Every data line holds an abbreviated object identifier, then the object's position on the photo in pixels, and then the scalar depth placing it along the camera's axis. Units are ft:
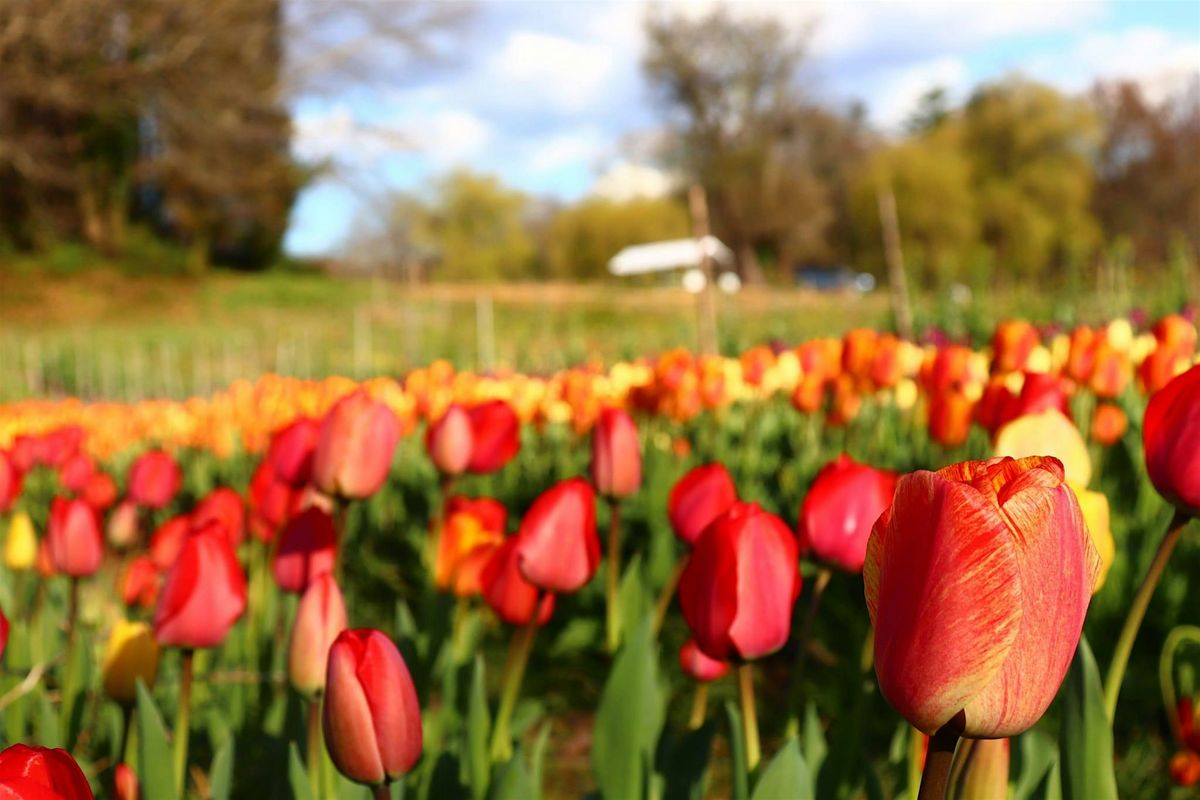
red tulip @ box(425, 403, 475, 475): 4.78
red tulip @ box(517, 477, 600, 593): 3.34
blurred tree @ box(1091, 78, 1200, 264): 96.22
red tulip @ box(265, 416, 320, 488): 4.43
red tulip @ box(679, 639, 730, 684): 3.86
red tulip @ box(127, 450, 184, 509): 6.23
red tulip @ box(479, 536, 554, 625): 3.66
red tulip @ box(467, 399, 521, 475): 5.04
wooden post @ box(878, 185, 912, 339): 21.35
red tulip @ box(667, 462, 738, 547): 3.60
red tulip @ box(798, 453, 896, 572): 3.26
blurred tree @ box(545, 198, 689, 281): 140.26
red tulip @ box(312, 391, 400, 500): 3.72
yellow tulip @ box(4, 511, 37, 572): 5.38
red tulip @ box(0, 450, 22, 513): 5.12
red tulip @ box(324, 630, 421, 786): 2.21
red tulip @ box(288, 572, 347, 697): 2.93
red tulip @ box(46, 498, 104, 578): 4.41
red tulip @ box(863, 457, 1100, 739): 1.47
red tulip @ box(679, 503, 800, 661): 2.67
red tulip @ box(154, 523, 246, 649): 3.26
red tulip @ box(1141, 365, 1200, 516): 2.52
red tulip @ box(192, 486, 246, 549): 4.91
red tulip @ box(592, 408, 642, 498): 4.40
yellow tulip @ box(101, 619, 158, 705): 3.51
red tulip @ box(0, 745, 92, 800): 1.34
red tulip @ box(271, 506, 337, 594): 3.79
